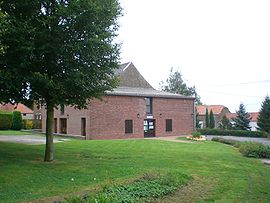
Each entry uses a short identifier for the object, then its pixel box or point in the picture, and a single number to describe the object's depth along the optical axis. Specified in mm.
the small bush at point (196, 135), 35250
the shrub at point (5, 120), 43031
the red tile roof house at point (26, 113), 71238
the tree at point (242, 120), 55500
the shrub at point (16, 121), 46356
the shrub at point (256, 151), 19753
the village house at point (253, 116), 77412
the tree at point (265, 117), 48625
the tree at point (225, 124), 60281
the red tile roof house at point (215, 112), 73762
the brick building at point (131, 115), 35094
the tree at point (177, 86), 68369
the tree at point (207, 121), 62094
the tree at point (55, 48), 11969
